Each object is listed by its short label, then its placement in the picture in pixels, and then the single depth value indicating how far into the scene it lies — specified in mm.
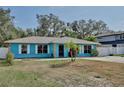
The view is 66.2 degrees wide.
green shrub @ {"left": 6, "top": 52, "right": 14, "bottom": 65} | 8681
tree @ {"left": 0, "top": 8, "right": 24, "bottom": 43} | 17647
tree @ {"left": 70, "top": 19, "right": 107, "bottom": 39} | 27766
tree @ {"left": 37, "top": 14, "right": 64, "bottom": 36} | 24828
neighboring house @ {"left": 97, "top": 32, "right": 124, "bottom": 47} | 17813
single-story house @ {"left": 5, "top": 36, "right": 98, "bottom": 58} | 11999
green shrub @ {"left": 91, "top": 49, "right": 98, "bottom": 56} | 13959
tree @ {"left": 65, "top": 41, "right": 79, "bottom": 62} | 9777
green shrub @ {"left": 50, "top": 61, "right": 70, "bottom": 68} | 7904
